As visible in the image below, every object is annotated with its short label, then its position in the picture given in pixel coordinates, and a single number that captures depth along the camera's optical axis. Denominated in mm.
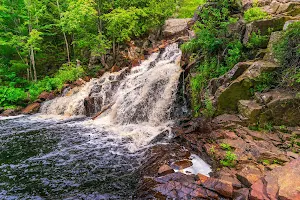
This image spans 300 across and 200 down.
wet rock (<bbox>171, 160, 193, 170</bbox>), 5477
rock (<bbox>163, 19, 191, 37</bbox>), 18781
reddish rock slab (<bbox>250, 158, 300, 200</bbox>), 3356
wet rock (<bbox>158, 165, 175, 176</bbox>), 4943
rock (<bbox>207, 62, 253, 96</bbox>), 6695
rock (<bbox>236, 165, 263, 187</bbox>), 4066
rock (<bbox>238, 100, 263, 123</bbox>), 5723
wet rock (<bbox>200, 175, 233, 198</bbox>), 3891
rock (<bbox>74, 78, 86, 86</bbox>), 15742
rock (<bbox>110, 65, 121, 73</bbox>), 15945
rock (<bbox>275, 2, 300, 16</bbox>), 7219
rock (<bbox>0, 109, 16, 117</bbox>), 14211
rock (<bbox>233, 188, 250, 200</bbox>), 3721
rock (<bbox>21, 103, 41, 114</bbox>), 14534
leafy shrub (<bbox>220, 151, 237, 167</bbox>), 4906
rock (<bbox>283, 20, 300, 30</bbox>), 6155
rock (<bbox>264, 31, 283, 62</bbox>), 6340
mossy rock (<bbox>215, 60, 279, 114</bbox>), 6189
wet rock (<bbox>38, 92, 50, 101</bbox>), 15609
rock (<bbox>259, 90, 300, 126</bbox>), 5320
